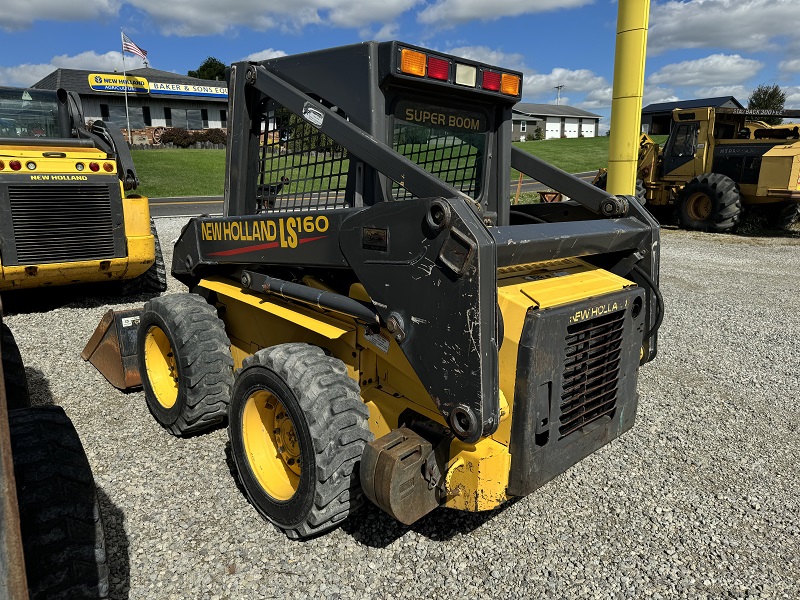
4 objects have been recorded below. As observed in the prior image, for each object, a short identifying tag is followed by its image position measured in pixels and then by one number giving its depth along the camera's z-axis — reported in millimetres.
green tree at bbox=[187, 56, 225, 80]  70081
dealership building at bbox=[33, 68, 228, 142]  40125
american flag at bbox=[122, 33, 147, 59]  28453
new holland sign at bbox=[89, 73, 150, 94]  40281
